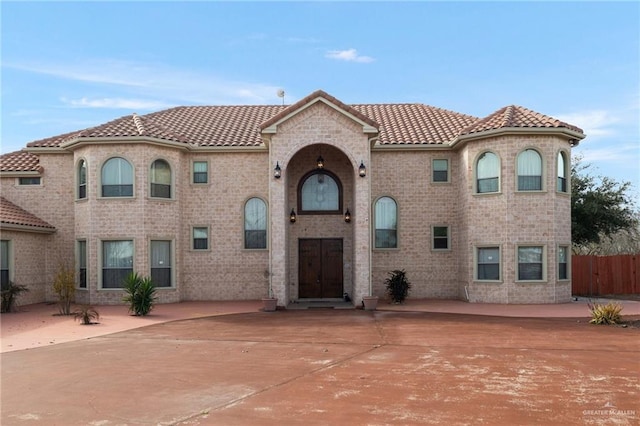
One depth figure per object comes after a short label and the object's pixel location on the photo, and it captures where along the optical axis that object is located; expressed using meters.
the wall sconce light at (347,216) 21.62
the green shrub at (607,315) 14.99
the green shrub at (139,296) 17.12
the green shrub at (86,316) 15.51
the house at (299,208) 19.33
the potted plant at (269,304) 18.38
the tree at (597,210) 27.53
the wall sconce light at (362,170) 18.80
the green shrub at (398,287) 19.88
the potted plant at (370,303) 18.47
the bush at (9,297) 18.23
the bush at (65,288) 17.78
